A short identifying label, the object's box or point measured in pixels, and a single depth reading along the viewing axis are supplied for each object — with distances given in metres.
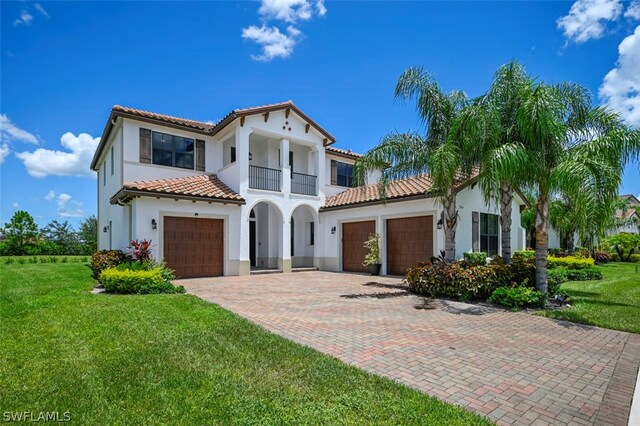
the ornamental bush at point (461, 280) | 10.53
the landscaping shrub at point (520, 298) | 9.53
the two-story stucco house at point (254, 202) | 15.77
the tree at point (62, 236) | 35.75
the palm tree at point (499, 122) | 9.63
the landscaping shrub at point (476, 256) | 14.35
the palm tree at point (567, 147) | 8.13
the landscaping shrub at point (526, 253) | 18.33
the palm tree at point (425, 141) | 12.12
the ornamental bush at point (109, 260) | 13.38
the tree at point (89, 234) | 36.19
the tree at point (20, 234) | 31.84
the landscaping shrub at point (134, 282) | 11.19
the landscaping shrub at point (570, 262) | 18.25
